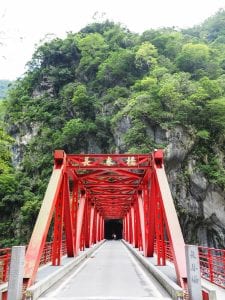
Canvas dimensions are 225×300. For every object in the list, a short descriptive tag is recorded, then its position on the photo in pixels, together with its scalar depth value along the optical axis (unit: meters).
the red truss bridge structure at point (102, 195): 8.27
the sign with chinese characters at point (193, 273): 5.95
